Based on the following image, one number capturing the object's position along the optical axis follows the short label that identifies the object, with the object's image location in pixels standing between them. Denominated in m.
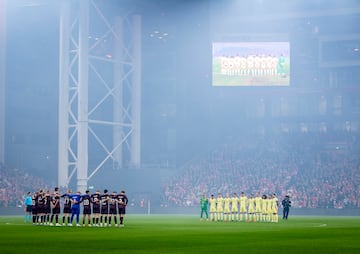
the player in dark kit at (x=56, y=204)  46.97
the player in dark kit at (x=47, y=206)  47.22
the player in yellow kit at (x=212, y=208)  57.09
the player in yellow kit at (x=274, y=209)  55.25
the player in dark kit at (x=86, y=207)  44.69
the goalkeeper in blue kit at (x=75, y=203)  45.73
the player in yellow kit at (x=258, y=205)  55.56
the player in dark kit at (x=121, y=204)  45.04
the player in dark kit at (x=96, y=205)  44.69
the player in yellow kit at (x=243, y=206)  56.05
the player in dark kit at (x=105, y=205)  44.72
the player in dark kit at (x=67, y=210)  45.91
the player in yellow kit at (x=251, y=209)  55.80
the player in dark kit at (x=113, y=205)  44.66
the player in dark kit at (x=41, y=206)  47.19
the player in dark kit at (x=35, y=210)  47.53
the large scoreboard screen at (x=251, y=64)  81.25
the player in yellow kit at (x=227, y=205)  56.75
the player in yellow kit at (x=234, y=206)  56.27
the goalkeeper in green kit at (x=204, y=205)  58.09
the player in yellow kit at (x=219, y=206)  57.06
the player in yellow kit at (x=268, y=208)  55.42
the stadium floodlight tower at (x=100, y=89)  72.62
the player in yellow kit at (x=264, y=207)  55.48
